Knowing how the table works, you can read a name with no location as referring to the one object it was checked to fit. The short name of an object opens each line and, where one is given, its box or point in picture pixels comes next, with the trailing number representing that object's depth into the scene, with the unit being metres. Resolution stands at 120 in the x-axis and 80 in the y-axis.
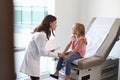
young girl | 2.73
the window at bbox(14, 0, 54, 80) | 3.56
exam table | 2.65
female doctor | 2.49
